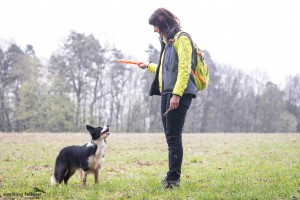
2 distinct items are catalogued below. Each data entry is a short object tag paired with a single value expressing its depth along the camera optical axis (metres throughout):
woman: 5.64
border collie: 6.73
